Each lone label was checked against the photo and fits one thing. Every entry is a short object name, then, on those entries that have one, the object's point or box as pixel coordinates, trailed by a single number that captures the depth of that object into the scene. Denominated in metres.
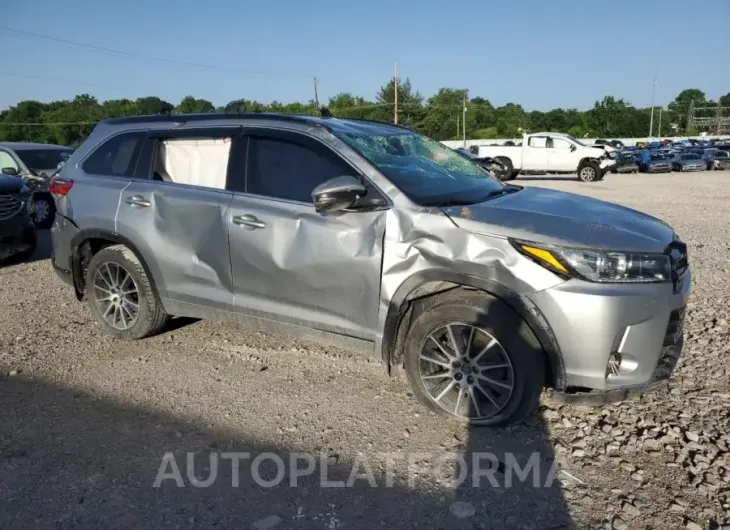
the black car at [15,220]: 7.72
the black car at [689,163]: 34.28
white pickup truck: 25.34
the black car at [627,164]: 33.88
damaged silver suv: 3.12
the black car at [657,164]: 33.47
